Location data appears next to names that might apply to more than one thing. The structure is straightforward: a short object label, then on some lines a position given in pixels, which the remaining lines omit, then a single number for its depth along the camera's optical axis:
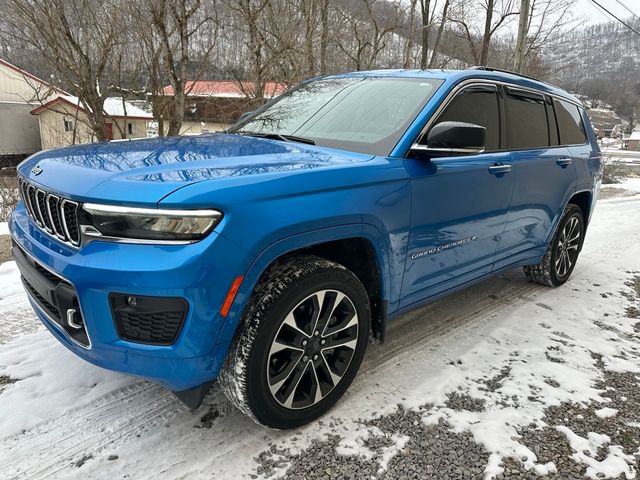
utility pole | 13.83
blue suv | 1.87
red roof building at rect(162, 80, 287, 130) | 13.48
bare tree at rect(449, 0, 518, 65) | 21.91
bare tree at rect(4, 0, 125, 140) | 9.53
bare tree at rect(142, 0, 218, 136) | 10.52
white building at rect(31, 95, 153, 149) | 12.22
